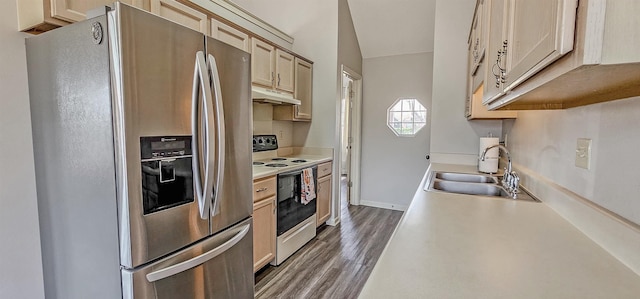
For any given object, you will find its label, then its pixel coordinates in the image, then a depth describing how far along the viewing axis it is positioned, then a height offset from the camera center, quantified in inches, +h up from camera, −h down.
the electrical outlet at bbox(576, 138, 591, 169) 40.2 -2.7
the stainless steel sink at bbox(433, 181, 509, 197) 71.0 -14.6
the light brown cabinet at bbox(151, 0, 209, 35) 68.8 +30.7
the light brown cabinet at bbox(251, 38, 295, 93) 103.0 +25.4
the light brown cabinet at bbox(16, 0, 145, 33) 48.4 +20.2
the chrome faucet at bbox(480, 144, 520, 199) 61.4 -11.0
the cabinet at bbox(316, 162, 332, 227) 124.5 -28.0
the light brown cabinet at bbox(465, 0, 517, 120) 58.9 +16.9
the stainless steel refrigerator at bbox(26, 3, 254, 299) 42.4 -4.0
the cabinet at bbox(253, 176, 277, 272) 85.0 -28.0
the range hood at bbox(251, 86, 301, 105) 94.0 +12.6
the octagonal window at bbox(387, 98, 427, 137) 161.6 +9.2
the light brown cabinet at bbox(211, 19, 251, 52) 86.3 +31.2
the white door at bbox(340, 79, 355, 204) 172.6 -8.8
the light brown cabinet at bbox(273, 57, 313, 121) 125.7 +17.1
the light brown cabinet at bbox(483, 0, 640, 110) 16.7 +5.9
